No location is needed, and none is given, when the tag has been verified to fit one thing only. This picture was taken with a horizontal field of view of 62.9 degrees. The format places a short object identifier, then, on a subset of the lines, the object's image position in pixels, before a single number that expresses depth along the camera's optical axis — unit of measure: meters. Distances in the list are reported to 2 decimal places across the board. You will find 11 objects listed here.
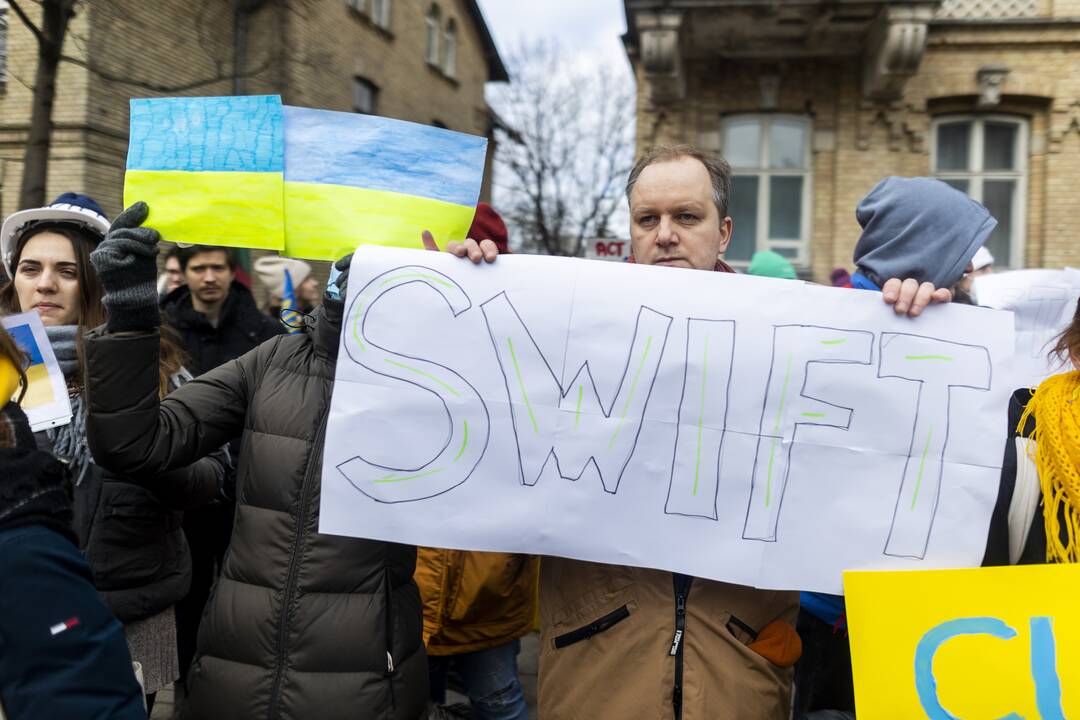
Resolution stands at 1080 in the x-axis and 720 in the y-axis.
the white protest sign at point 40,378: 1.95
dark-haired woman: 2.07
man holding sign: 1.62
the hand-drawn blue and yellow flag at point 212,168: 1.67
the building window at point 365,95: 16.67
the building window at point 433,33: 20.35
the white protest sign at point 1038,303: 3.40
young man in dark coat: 4.02
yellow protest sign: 1.47
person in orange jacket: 2.61
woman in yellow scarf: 1.46
